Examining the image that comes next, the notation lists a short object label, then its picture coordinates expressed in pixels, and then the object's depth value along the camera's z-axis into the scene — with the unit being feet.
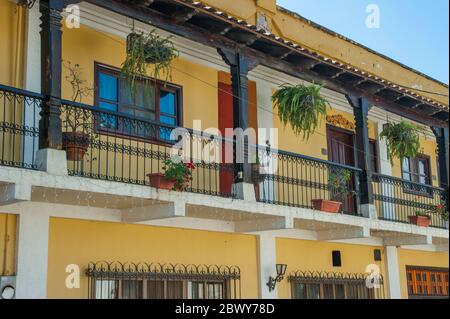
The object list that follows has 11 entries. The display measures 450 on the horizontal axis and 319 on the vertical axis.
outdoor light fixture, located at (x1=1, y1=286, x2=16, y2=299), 31.14
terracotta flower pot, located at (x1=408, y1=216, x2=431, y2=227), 50.21
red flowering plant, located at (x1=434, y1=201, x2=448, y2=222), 52.44
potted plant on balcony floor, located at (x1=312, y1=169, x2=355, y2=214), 42.80
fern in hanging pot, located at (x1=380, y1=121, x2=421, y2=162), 48.98
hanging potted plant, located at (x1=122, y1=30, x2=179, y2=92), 36.11
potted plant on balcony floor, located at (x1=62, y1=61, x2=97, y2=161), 31.96
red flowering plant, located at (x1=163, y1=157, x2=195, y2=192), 34.60
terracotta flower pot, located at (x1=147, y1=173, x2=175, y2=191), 34.30
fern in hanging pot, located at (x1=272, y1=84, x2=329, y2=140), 40.70
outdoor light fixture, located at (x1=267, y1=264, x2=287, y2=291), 43.42
